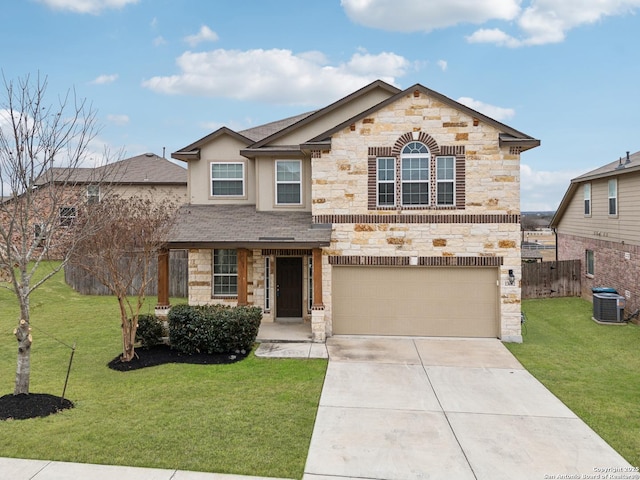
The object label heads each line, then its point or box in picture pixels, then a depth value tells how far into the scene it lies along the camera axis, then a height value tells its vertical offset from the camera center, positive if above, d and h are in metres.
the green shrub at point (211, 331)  10.17 -2.19
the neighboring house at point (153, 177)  25.33 +3.91
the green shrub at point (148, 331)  10.68 -2.26
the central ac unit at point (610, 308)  13.76 -2.26
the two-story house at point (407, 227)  11.78 +0.38
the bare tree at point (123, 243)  9.59 -0.03
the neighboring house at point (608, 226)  14.05 +0.51
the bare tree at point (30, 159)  6.89 +1.44
